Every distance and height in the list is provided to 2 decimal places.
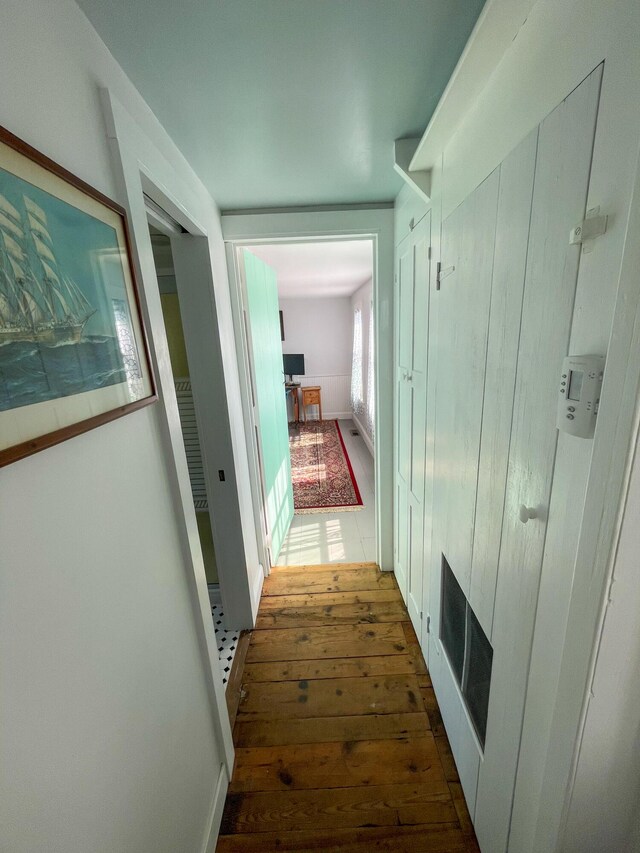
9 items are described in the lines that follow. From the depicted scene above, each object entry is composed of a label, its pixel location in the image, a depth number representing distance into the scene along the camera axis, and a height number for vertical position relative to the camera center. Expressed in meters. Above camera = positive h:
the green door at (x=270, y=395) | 2.12 -0.34
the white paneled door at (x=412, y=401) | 1.40 -0.29
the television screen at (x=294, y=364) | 6.04 -0.29
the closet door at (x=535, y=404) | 0.55 -0.14
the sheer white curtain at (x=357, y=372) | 5.50 -0.46
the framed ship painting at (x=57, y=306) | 0.46 +0.09
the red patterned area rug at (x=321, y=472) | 3.33 -1.57
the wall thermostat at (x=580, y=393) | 0.51 -0.10
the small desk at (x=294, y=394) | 6.02 -0.83
